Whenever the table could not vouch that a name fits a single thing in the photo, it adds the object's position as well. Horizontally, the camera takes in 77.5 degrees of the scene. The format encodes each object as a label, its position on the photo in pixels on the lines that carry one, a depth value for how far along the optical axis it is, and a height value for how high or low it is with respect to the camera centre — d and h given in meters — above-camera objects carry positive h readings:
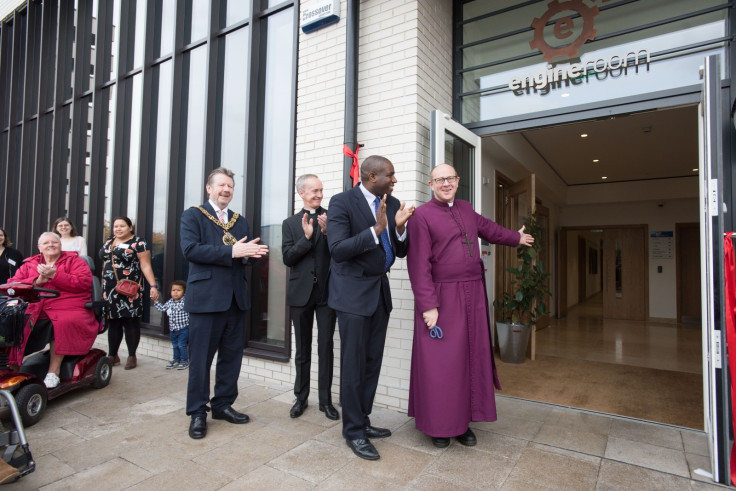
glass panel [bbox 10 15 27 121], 8.71 +3.60
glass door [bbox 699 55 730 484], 2.39 -0.01
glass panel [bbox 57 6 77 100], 7.49 +3.46
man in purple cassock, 2.74 -0.36
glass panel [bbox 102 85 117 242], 6.32 +1.44
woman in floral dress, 4.70 -0.19
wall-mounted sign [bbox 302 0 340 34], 3.95 +2.16
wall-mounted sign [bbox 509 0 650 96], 3.42 +1.68
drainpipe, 3.70 +1.44
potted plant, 5.39 -0.49
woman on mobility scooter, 3.61 -0.40
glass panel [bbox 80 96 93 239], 6.75 +1.42
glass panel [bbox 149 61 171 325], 5.63 +1.06
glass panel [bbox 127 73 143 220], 6.04 +1.53
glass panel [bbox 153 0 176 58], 5.90 +3.02
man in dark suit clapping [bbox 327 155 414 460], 2.73 -0.10
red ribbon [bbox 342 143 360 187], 3.61 +0.78
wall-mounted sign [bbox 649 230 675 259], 9.79 +0.48
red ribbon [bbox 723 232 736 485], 2.35 -0.22
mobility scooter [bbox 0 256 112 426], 3.03 -0.87
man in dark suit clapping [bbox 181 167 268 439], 2.95 -0.24
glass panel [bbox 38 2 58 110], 7.93 +3.58
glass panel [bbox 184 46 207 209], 5.36 +1.65
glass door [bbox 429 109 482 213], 3.45 +0.92
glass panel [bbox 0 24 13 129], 9.02 +3.64
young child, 4.80 -0.68
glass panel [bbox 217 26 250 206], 4.99 +1.75
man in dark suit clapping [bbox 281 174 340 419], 3.29 -0.22
